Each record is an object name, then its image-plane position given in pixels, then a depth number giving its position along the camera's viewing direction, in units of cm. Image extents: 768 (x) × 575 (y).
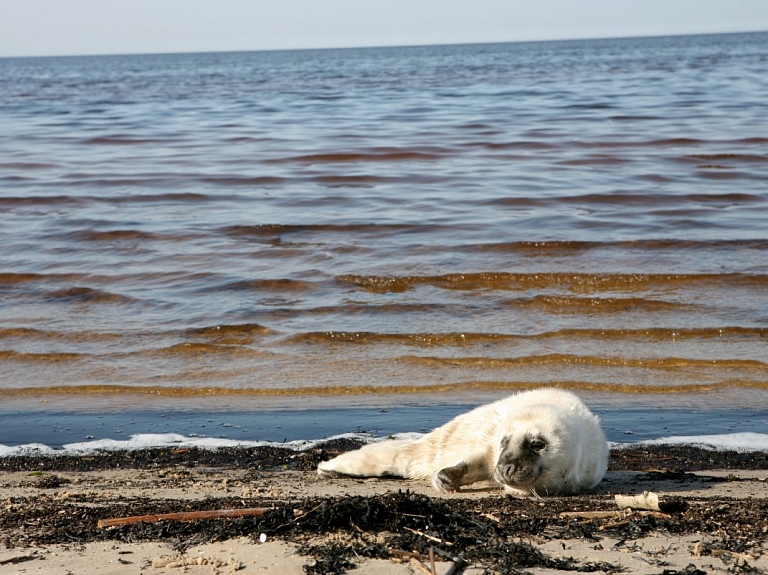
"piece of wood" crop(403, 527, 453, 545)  351
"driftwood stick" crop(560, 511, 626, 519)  393
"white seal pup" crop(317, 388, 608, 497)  464
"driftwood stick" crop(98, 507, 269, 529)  388
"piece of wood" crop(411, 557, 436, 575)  318
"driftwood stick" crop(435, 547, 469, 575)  324
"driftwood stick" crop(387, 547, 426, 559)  338
